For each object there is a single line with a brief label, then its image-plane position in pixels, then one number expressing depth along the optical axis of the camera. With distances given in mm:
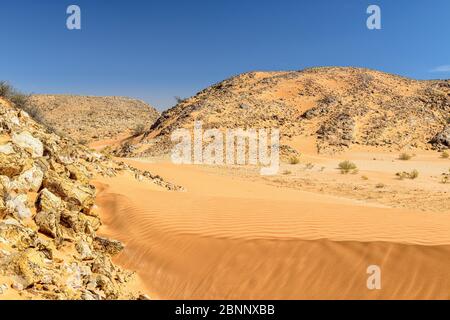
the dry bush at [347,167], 20781
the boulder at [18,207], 6291
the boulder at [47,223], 6355
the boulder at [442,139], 30862
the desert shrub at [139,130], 44416
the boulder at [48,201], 6838
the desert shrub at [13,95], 15037
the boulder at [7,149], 7341
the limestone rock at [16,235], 5438
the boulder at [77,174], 9219
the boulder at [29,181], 7044
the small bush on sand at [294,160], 24420
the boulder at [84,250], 6250
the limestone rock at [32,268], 4777
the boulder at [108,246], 7039
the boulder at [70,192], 7727
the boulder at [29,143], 8648
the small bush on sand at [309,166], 22547
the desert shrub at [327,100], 39375
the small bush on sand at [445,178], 16859
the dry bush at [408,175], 18266
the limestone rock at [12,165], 6996
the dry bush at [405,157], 26375
